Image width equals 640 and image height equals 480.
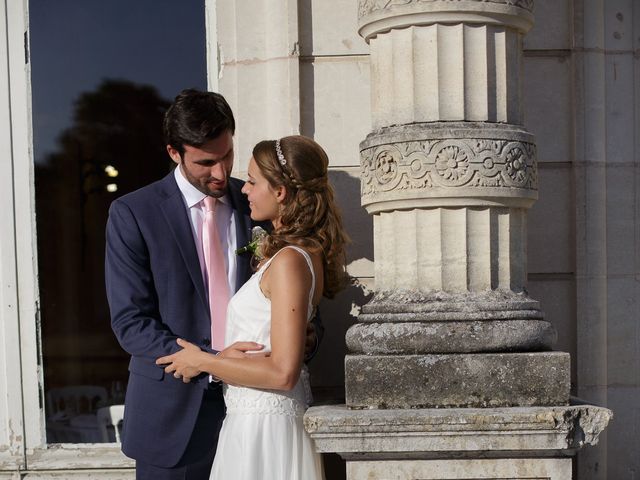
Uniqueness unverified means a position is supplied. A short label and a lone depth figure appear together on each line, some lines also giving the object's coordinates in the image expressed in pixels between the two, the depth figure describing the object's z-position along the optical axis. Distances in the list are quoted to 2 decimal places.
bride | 3.04
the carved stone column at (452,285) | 2.83
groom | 3.22
